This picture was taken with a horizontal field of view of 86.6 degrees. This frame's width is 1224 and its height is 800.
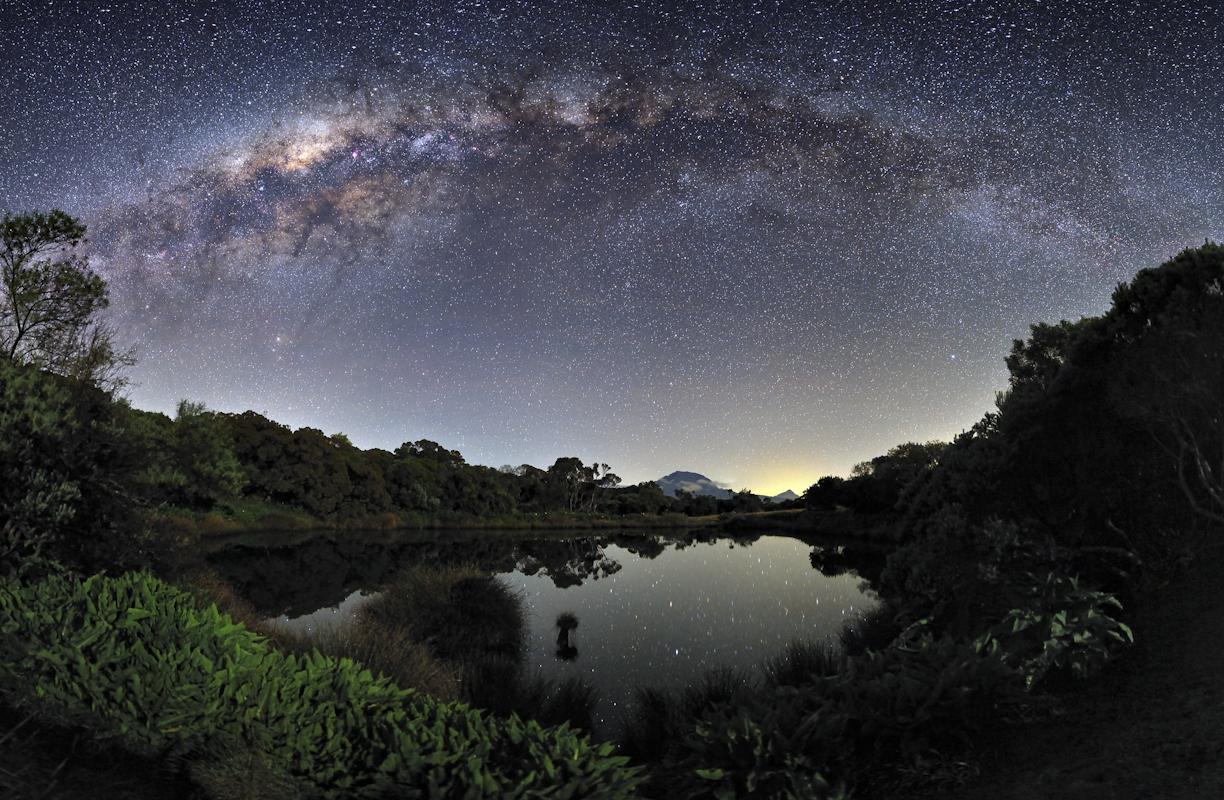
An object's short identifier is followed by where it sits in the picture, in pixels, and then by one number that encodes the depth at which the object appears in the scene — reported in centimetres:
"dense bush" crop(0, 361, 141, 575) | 997
